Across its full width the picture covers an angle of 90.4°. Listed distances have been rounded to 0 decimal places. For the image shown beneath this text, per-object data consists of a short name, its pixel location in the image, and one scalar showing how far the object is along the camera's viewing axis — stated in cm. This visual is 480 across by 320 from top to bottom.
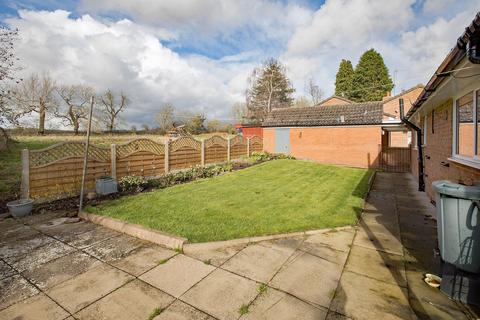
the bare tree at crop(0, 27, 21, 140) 615
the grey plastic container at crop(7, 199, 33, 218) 561
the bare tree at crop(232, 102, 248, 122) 4836
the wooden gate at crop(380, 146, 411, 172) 1474
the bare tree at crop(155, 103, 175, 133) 3950
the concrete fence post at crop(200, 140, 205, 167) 1281
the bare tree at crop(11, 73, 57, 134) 686
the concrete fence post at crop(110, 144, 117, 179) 827
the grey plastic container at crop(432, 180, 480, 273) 274
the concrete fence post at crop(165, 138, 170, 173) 1059
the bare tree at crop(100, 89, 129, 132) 3712
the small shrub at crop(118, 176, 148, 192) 796
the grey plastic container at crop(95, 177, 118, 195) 727
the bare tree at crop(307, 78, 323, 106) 4866
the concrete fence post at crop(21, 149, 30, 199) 614
